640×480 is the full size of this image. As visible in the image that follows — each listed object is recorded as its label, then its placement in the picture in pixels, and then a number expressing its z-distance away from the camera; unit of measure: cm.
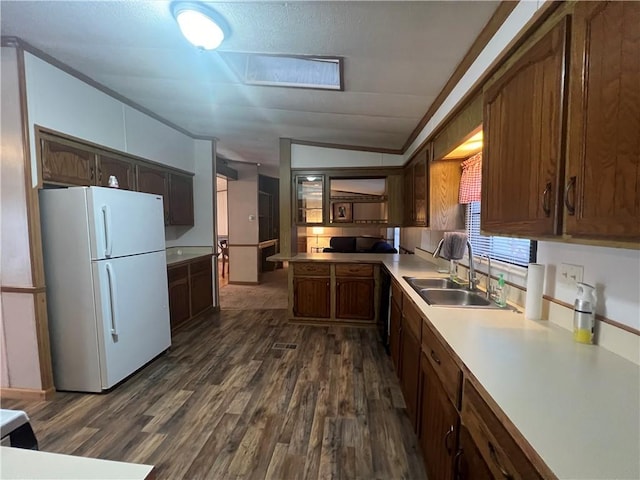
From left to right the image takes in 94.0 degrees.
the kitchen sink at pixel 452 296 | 204
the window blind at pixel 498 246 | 176
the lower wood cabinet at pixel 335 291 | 364
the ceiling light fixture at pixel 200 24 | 154
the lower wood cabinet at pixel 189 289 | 347
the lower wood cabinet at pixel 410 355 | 174
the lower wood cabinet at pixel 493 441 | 70
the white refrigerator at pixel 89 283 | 221
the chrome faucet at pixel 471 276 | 212
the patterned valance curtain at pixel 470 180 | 229
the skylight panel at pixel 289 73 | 229
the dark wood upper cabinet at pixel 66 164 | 223
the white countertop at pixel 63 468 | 64
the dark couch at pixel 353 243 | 630
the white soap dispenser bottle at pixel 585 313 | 116
